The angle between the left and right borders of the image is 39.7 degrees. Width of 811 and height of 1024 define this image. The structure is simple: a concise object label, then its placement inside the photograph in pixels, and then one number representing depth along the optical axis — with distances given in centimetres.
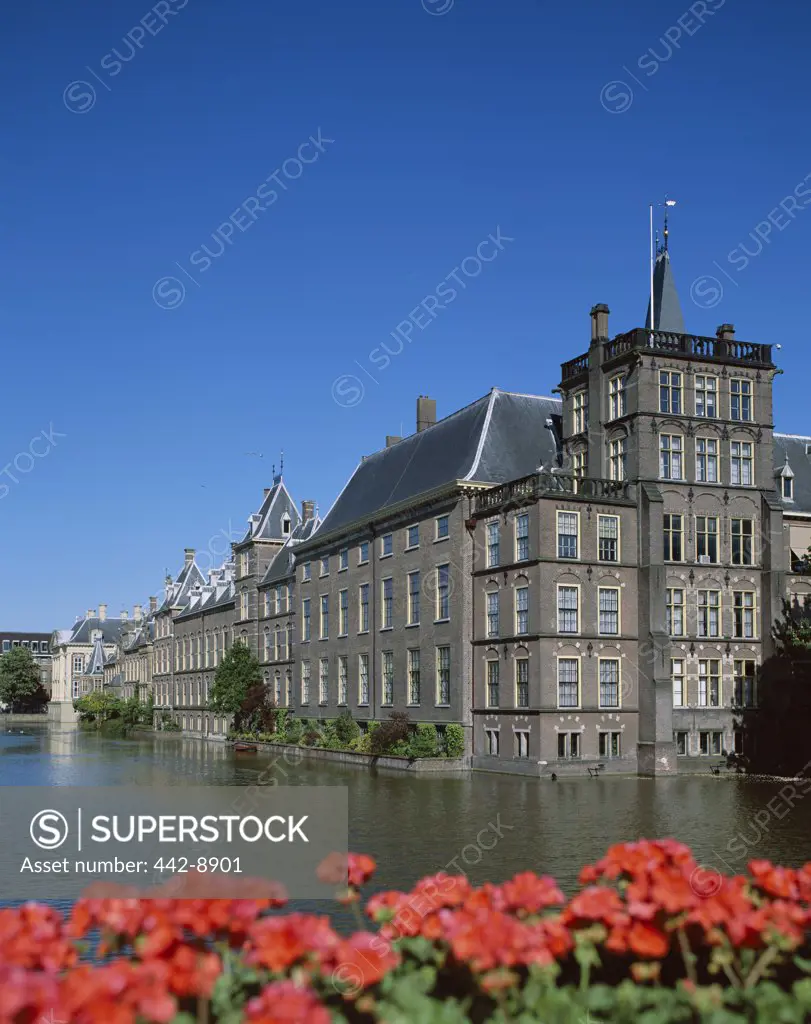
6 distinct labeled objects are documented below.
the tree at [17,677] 18275
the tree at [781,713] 4969
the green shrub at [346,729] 6350
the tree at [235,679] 8275
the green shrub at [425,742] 5278
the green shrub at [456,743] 5244
